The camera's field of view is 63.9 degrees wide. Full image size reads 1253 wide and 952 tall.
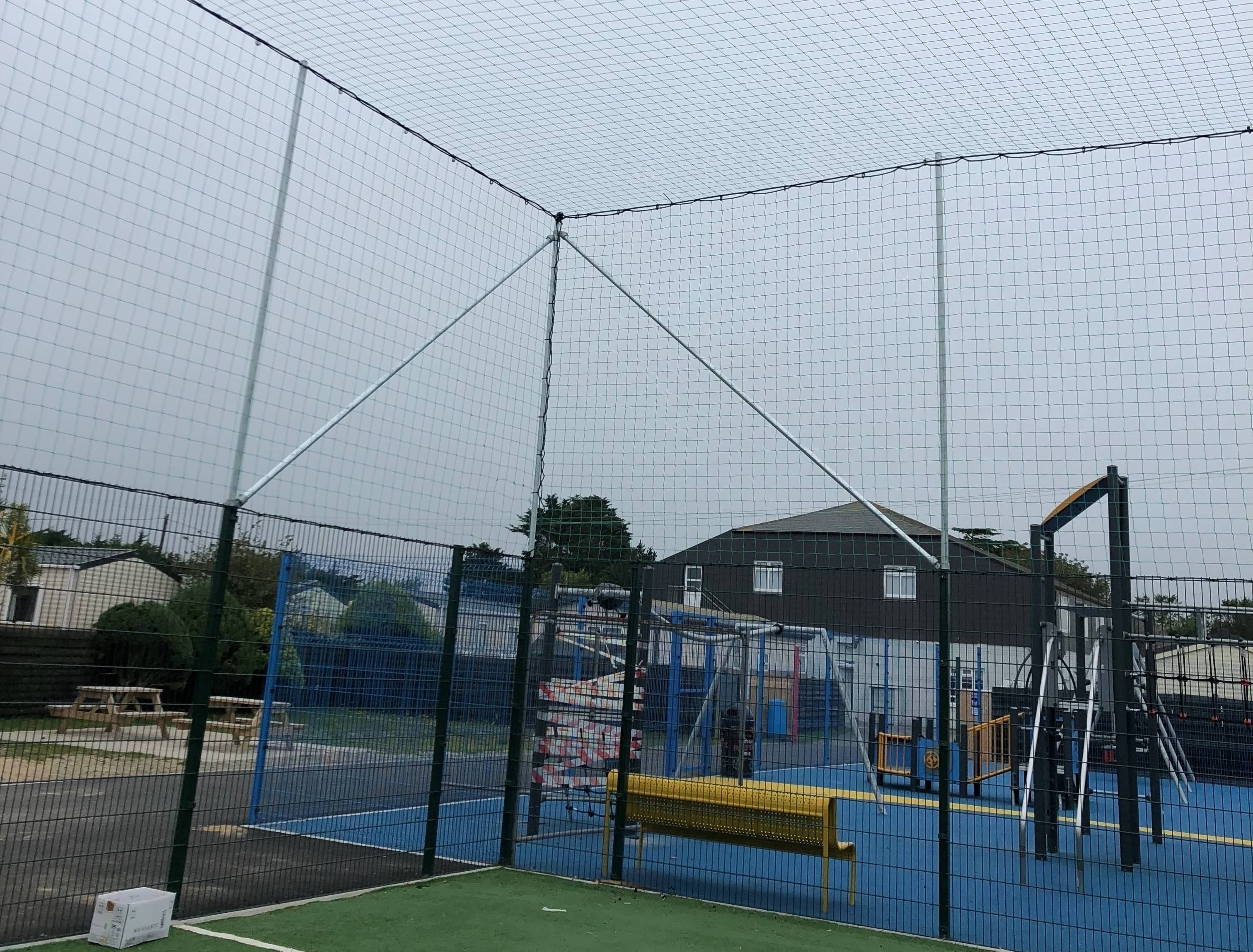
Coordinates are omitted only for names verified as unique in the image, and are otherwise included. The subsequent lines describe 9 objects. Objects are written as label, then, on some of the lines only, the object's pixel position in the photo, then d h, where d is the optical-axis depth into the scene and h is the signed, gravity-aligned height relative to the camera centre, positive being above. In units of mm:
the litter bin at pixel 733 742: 7543 -542
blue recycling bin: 7557 -256
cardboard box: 4652 -1298
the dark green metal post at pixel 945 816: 5734 -680
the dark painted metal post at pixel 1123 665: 7074 +325
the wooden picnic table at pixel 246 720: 6261 -483
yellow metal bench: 6504 -875
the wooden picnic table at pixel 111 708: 4648 -337
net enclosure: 5207 +1413
